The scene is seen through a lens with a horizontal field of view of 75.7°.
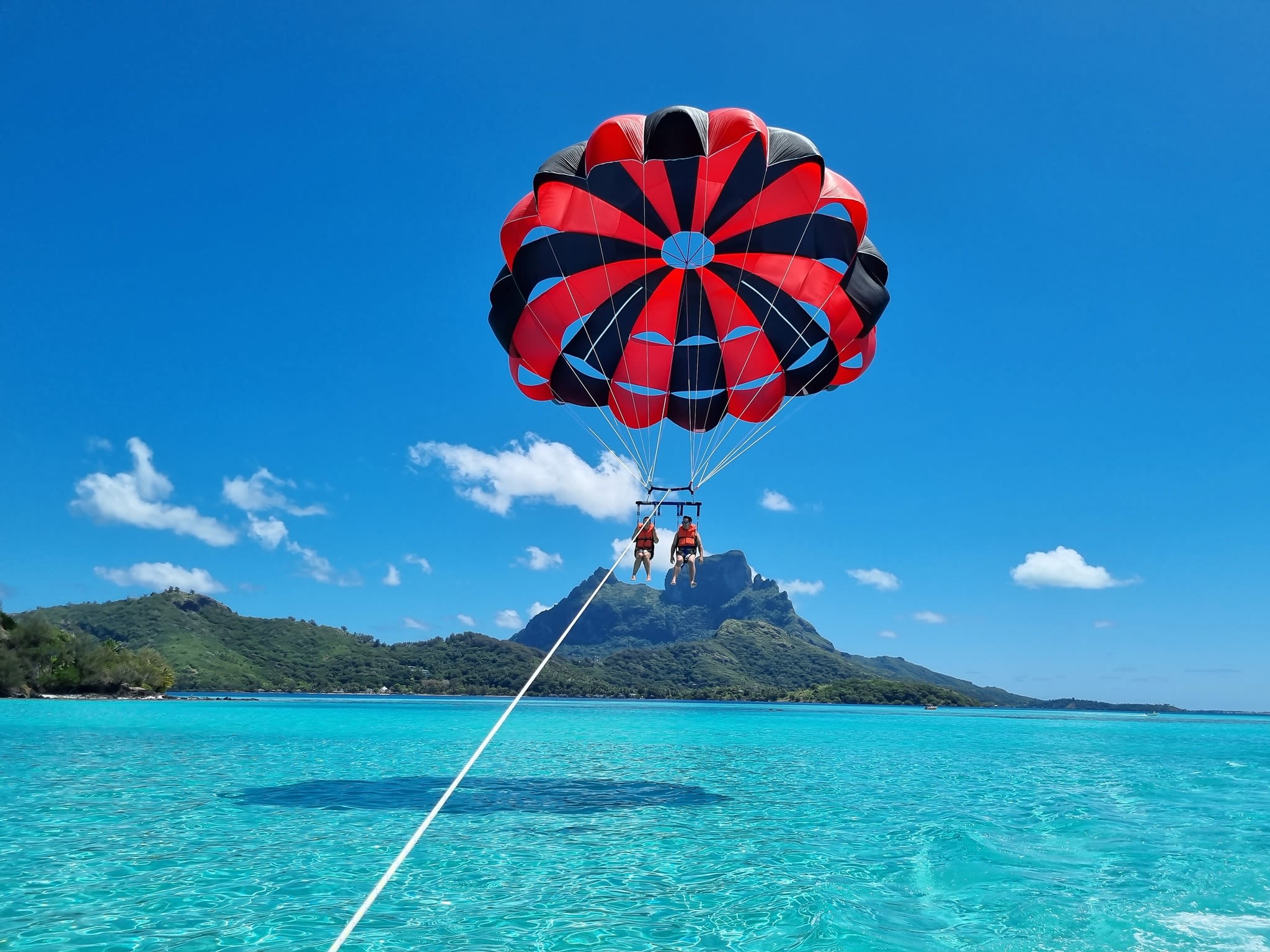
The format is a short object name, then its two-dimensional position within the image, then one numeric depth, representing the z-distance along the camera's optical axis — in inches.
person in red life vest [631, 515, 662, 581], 467.2
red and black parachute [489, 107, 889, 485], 434.0
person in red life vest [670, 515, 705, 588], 480.7
